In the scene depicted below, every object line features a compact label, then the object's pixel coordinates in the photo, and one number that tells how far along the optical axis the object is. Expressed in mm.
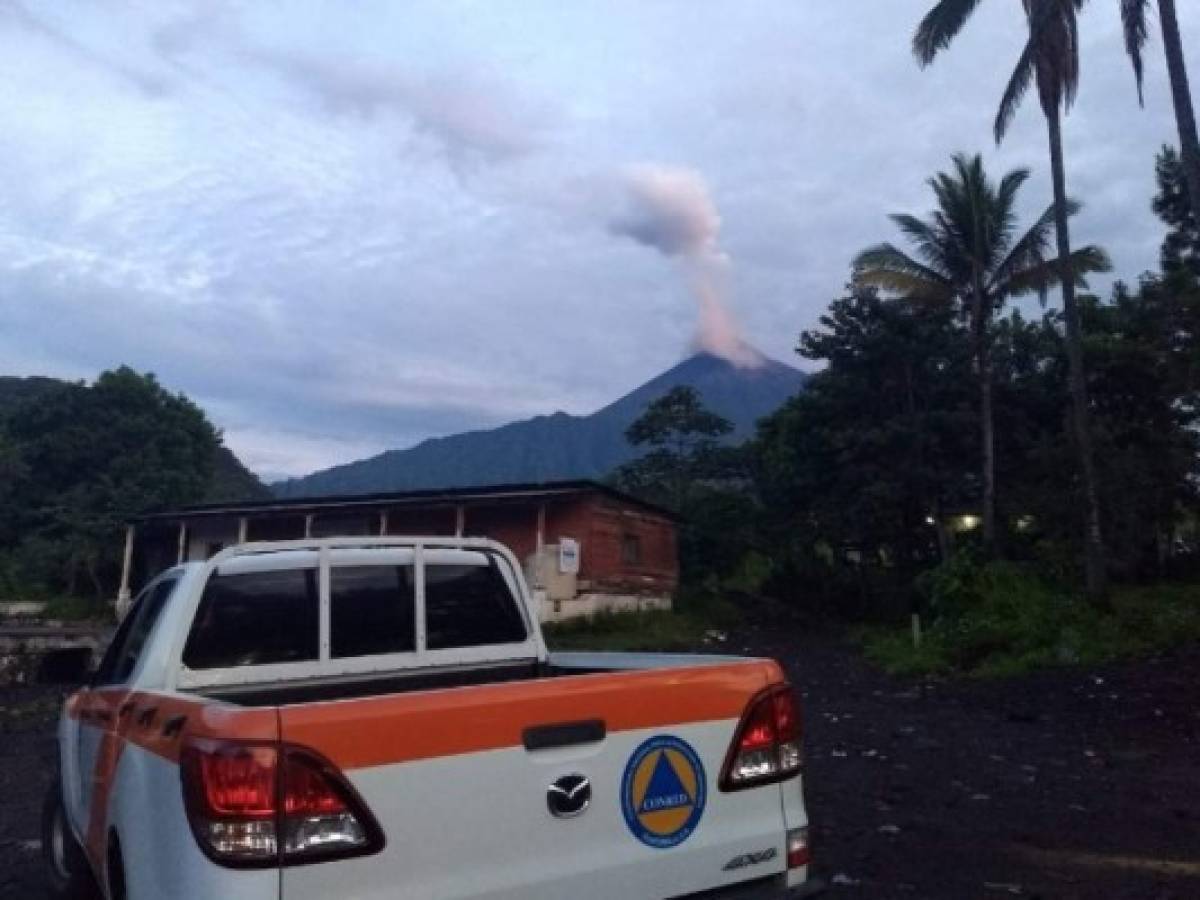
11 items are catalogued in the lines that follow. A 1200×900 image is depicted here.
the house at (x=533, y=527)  25719
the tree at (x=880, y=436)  29844
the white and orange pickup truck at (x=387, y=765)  2529
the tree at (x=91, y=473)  32625
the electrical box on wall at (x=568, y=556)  25547
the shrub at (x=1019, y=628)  16328
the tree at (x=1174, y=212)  28719
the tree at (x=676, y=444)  37344
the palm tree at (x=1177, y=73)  16141
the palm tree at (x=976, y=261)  27062
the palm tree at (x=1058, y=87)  20438
